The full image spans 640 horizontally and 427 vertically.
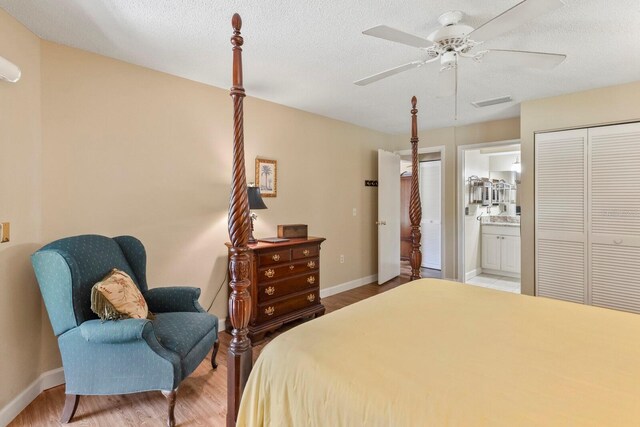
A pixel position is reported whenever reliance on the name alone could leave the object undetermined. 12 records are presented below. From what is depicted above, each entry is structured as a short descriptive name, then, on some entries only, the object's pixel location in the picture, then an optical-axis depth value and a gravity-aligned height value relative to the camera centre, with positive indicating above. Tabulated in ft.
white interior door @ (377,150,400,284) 15.93 -0.42
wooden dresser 9.63 -2.45
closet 10.19 -0.30
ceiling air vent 11.48 +3.92
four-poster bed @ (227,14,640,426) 3.10 -1.87
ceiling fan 5.02 +3.00
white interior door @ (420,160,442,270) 19.74 -0.29
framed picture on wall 11.53 +1.18
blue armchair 5.88 -2.56
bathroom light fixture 19.44 +2.53
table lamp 9.94 +0.30
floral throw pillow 5.98 -1.75
